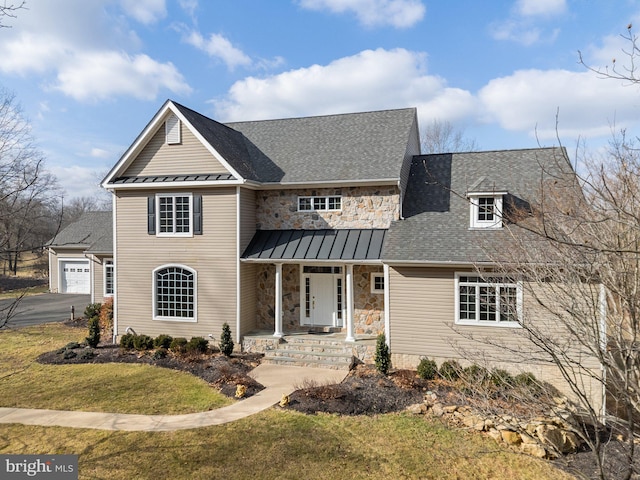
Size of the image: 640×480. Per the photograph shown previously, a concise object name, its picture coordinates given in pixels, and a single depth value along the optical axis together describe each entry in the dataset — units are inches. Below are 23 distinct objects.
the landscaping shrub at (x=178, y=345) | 607.4
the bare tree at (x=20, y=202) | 255.0
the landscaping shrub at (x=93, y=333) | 649.0
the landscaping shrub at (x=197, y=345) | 605.0
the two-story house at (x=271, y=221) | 612.1
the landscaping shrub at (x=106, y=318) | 764.0
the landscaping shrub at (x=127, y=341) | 637.3
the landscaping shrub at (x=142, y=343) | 630.5
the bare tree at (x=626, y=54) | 162.1
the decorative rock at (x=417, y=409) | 421.2
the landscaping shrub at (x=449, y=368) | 476.0
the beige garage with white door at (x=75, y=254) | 1227.9
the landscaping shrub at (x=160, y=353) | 595.2
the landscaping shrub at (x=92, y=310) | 826.6
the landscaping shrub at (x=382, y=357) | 519.5
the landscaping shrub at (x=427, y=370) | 498.0
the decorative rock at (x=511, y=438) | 362.0
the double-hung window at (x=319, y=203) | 655.1
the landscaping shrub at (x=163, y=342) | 625.6
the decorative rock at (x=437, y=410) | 416.6
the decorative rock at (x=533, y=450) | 340.5
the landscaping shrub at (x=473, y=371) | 431.9
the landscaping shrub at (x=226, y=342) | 597.0
